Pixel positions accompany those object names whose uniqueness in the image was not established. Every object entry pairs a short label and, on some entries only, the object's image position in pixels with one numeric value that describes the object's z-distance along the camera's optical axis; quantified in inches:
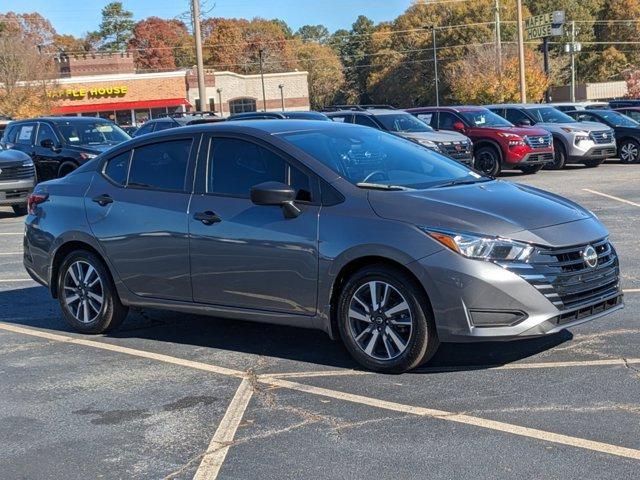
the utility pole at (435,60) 2699.1
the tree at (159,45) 4128.9
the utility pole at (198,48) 1252.5
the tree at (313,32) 6007.9
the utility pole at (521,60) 1403.8
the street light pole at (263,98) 2988.2
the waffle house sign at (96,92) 2687.0
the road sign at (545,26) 1692.9
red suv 856.9
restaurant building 2721.5
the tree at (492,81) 1959.9
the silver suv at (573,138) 908.0
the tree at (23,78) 2102.6
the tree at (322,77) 3809.1
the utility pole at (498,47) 2027.6
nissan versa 222.5
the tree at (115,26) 4493.1
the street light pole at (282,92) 3080.7
